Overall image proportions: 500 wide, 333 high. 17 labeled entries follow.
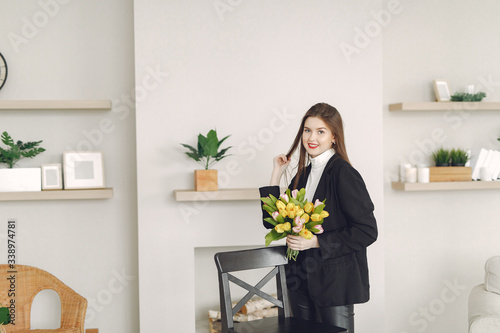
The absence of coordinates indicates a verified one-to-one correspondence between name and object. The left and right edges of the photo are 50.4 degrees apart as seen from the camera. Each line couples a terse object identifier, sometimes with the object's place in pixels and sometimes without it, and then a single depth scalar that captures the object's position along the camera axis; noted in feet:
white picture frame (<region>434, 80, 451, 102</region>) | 11.39
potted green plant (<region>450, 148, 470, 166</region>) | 11.23
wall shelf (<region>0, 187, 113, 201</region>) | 9.84
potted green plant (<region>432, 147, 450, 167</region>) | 11.26
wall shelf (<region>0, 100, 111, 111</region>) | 9.96
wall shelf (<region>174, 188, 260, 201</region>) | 9.43
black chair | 7.39
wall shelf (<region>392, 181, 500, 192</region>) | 10.98
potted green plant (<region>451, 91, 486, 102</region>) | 11.12
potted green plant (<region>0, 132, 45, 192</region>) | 9.98
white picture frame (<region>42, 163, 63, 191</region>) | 10.14
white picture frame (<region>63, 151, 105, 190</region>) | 10.23
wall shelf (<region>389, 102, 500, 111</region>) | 11.04
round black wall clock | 10.43
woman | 7.16
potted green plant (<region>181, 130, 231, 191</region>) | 9.39
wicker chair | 9.99
